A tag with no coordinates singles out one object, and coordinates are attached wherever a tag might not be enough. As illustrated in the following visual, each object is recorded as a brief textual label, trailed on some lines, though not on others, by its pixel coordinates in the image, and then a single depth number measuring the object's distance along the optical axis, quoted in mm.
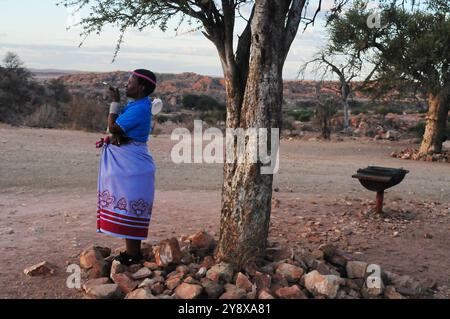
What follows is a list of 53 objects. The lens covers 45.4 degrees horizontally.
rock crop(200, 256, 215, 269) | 4309
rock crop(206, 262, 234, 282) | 4020
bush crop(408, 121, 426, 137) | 23953
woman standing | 4219
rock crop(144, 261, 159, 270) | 4277
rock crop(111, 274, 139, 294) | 3951
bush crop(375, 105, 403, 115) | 35659
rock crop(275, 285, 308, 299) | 3812
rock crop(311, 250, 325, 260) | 4629
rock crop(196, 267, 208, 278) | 4120
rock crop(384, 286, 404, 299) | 4031
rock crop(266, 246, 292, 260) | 4477
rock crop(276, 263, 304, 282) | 4102
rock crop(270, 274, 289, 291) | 3954
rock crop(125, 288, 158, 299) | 3707
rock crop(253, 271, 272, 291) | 3941
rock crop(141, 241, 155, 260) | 4543
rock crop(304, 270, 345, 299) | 3896
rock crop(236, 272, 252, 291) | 3900
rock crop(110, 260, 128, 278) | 4117
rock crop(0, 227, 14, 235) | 5600
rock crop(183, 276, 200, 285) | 3924
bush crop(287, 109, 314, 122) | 34609
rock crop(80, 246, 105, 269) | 4266
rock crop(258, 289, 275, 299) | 3748
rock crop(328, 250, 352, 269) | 4562
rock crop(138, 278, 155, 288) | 3910
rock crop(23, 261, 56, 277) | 4312
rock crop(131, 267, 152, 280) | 4117
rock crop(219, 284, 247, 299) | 3787
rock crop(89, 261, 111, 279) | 4188
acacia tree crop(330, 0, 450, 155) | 15016
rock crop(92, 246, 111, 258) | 4550
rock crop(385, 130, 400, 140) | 23438
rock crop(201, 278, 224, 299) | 3844
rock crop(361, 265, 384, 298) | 4066
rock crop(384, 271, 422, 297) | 4168
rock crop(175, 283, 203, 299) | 3775
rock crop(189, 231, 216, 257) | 4730
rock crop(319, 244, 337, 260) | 4663
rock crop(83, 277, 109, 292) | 3943
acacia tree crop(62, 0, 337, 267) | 4172
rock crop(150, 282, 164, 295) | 3863
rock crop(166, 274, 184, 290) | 3951
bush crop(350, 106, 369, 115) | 41925
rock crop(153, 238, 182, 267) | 4293
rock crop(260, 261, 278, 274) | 4216
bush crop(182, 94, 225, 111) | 36853
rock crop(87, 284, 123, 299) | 3816
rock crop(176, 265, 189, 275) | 4129
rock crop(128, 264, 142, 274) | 4242
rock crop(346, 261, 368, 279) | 4312
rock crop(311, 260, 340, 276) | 4239
